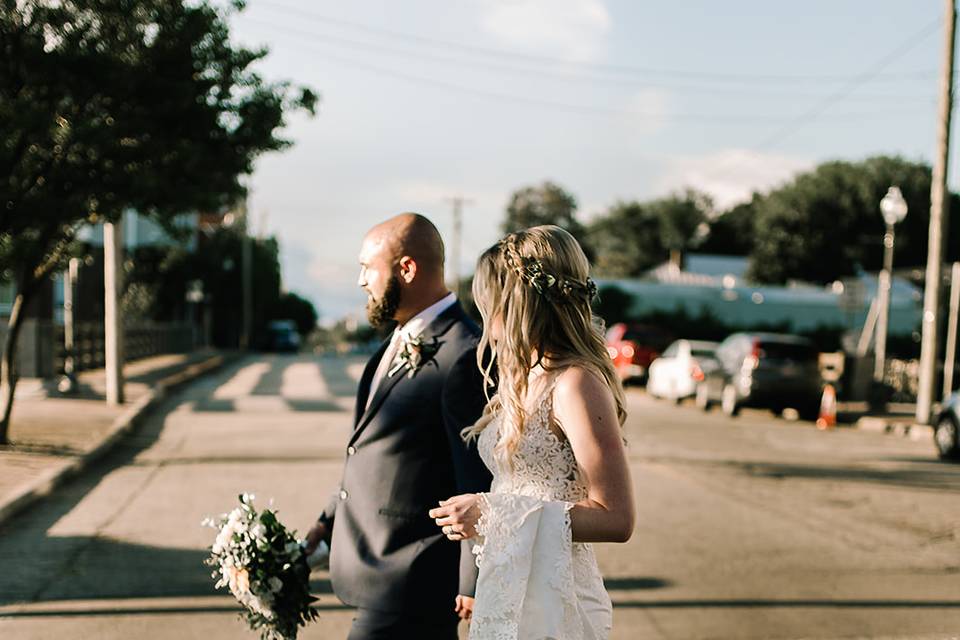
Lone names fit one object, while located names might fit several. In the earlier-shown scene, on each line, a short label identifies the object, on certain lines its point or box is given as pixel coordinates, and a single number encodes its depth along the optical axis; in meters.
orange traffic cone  19.19
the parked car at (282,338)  59.56
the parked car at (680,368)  22.61
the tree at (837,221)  61.22
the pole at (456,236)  65.56
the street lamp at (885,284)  21.73
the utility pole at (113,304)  17.11
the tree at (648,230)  88.31
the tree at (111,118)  10.87
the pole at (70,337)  18.77
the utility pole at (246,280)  58.25
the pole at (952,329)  20.74
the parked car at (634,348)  28.91
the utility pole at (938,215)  18.52
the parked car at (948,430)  14.57
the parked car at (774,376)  19.94
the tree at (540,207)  94.69
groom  3.17
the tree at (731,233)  87.31
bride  2.54
